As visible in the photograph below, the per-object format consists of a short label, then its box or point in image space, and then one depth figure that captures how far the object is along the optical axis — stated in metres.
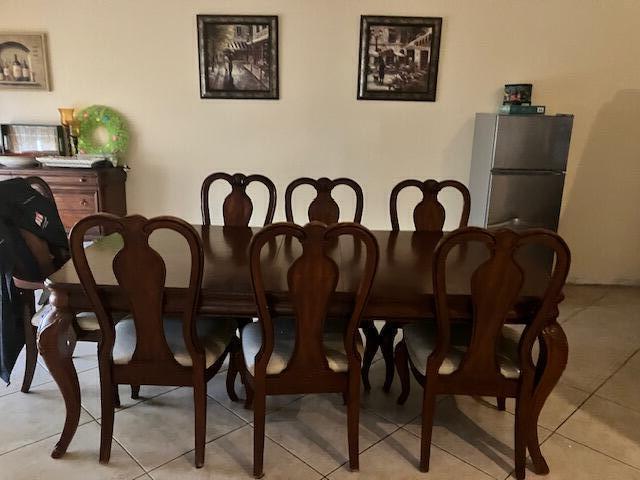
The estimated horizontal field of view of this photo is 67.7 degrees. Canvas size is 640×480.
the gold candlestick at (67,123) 3.79
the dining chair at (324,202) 2.73
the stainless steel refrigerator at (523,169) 3.32
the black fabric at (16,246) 2.12
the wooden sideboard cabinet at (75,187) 3.54
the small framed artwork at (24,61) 3.78
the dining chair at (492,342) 1.54
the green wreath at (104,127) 3.84
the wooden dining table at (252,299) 1.70
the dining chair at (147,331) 1.55
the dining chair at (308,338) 1.53
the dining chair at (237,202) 2.75
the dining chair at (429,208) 2.69
